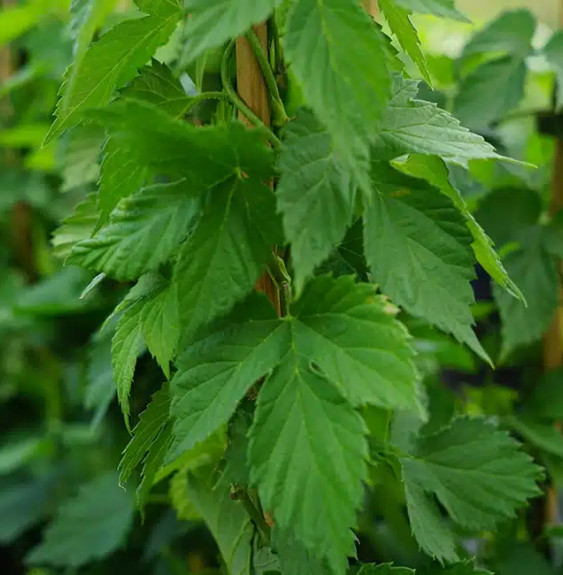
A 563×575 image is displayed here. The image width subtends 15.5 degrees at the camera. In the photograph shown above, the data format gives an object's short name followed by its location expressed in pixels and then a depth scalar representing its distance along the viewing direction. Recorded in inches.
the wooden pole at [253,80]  28.5
